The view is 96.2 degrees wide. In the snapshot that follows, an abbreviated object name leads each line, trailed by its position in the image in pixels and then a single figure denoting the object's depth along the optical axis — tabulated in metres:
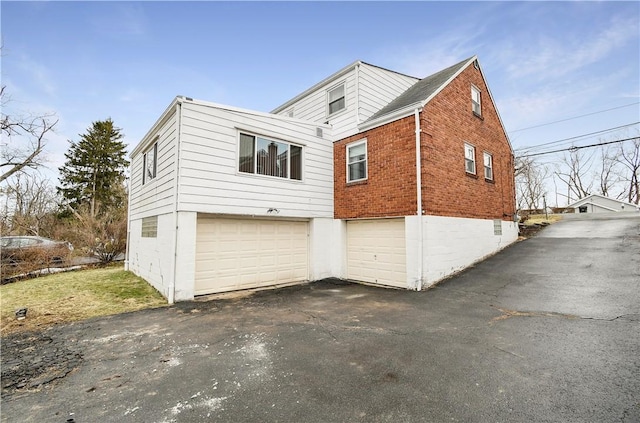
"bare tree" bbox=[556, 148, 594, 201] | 40.62
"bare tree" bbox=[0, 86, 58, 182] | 16.14
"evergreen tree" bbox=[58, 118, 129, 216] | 28.86
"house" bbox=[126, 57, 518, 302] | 8.41
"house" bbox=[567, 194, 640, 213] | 30.91
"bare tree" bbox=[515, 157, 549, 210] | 35.12
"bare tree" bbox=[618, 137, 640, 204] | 36.84
